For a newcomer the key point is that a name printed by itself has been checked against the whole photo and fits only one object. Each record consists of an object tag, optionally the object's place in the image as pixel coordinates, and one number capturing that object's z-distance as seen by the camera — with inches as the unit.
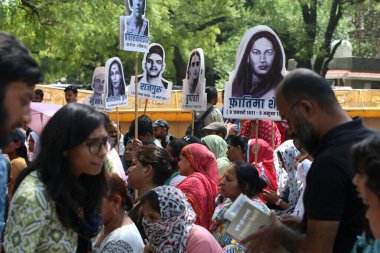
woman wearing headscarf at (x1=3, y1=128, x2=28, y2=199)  265.0
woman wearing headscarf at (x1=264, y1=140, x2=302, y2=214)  278.4
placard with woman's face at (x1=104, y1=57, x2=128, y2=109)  426.3
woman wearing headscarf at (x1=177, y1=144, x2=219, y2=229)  243.1
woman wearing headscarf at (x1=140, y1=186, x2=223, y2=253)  178.7
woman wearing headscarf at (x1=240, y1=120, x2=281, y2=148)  365.3
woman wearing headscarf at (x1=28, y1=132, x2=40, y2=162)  362.0
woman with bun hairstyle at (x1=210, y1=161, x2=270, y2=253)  236.2
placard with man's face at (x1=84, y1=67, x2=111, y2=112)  480.4
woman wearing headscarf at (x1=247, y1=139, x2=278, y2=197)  301.3
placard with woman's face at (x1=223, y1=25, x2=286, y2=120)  297.0
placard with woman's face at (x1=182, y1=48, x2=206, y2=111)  425.7
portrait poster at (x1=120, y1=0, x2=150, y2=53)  373.9
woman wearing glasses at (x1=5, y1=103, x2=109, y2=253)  125.4
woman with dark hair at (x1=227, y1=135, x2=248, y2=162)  326.3
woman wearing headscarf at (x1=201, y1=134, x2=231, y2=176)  342.0
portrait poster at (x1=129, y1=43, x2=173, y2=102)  462.9
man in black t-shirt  129.9
